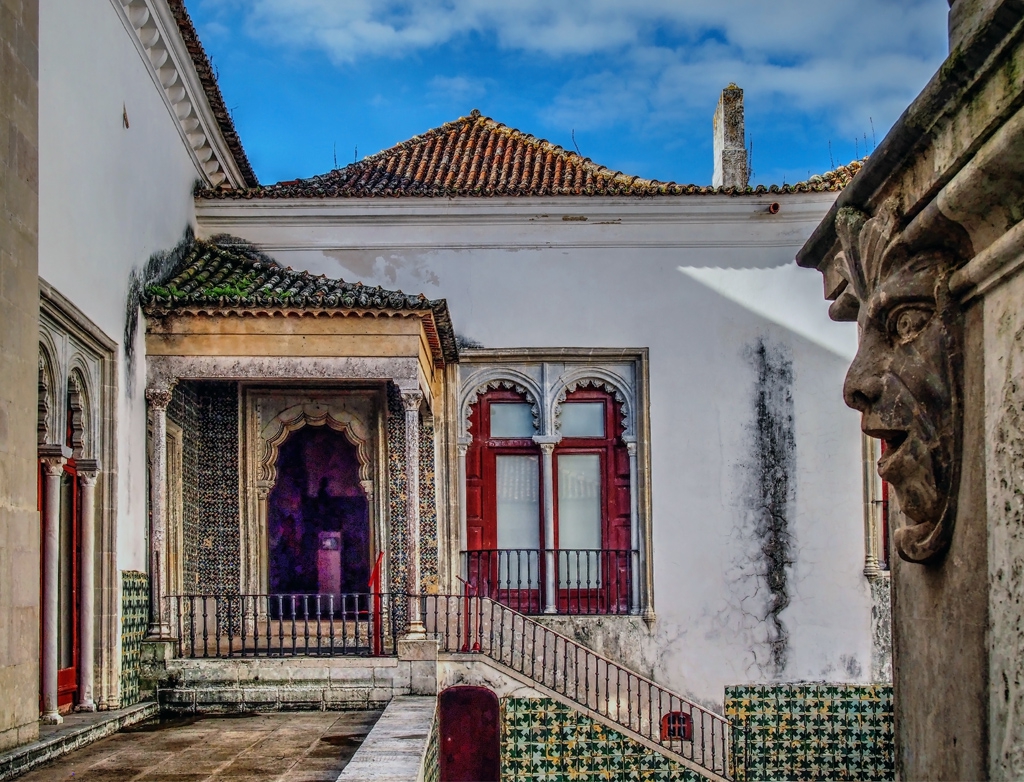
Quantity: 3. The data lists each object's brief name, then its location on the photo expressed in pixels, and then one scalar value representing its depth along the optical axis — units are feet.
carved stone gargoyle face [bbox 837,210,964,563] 11.13
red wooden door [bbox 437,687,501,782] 44.45
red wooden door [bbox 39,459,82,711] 33.24
